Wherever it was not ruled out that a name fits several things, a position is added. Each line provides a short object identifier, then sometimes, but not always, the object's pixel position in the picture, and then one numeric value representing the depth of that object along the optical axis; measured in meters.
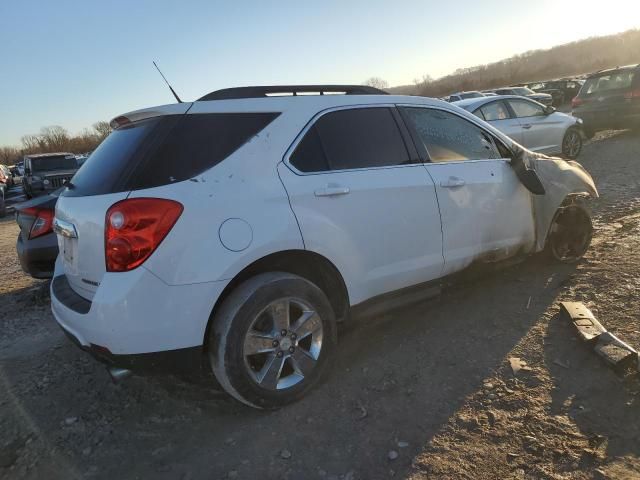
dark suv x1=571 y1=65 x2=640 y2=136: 12.21
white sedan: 9.44
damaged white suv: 2.50
